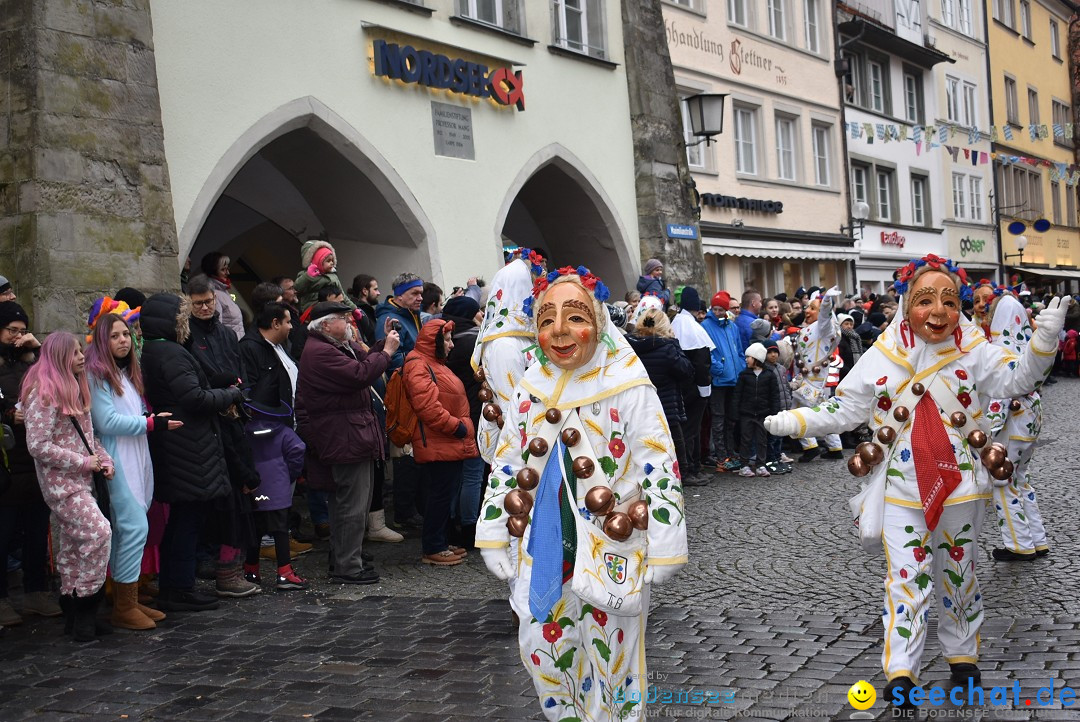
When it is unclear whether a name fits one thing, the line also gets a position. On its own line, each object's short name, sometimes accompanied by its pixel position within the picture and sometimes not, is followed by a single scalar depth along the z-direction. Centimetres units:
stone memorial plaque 1362
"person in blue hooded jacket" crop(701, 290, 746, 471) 1241
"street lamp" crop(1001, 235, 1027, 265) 3519
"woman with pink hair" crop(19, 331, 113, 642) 645
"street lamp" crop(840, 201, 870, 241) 2662
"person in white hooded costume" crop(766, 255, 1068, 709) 500
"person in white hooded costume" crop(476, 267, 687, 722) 420
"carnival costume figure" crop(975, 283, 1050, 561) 759
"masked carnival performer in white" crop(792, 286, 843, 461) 1288
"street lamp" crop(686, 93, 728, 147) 1692
